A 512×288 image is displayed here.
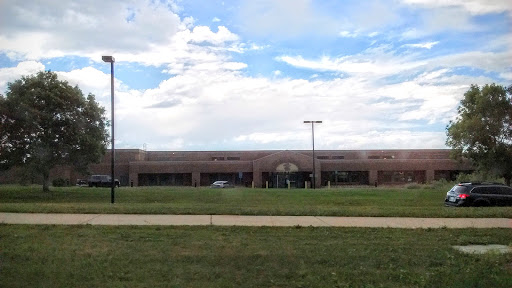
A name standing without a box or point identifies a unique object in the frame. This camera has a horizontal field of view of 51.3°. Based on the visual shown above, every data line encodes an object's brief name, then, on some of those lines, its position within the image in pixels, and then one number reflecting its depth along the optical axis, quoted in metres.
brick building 74.00
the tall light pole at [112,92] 24.45
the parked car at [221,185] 63.48
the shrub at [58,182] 61.74
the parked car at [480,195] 23.17
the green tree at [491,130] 40.03
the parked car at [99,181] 63.18
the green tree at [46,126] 33.81
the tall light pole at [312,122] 63.00
